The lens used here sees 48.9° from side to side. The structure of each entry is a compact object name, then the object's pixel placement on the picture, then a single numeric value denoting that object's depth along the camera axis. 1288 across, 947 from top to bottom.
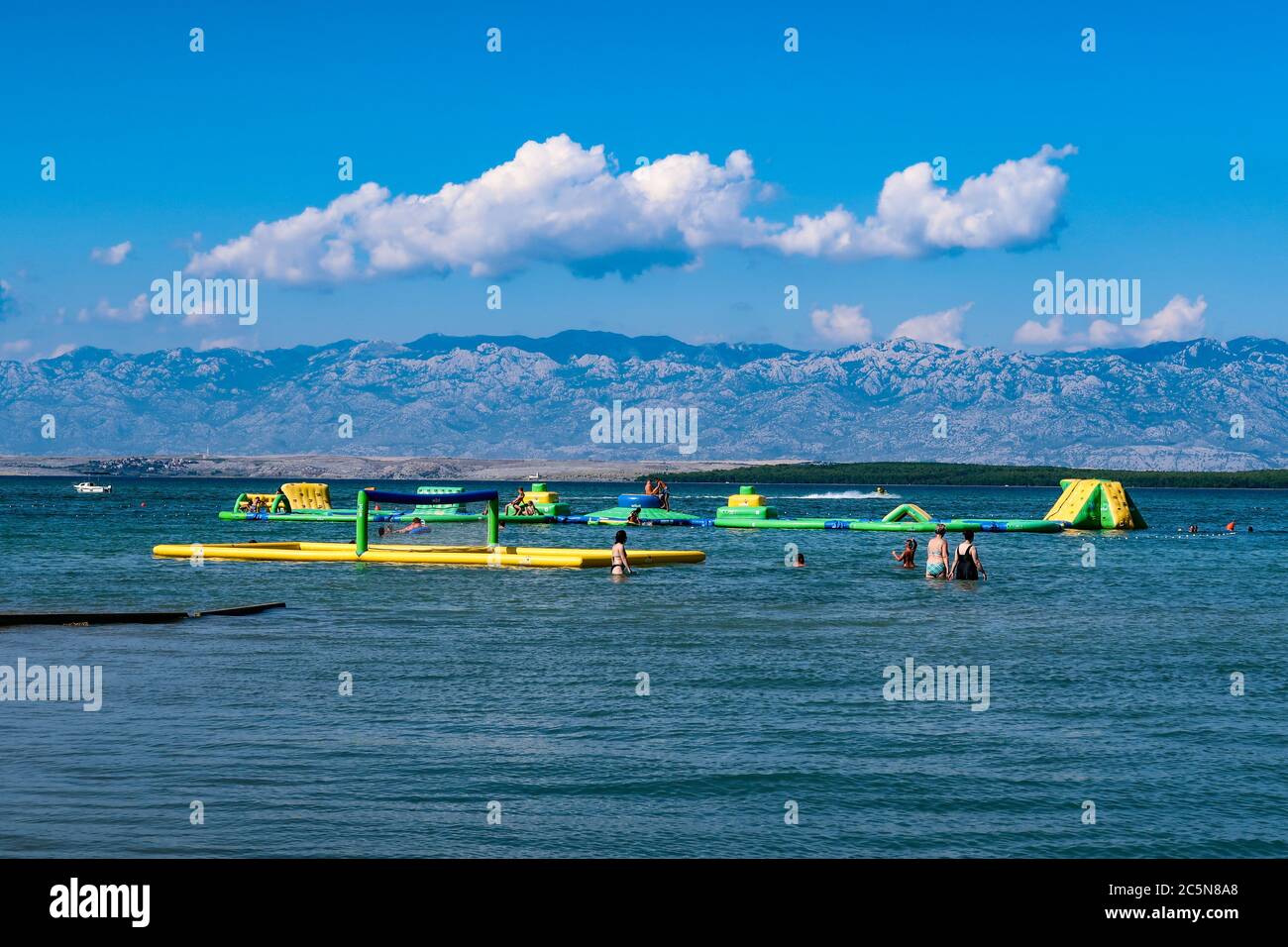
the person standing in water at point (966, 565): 44.53
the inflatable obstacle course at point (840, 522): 79.38
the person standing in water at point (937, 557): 44.56
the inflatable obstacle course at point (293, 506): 91.69
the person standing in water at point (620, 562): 44.75
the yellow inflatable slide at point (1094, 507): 90.81
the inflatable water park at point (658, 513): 86.25
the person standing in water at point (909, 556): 51.59
